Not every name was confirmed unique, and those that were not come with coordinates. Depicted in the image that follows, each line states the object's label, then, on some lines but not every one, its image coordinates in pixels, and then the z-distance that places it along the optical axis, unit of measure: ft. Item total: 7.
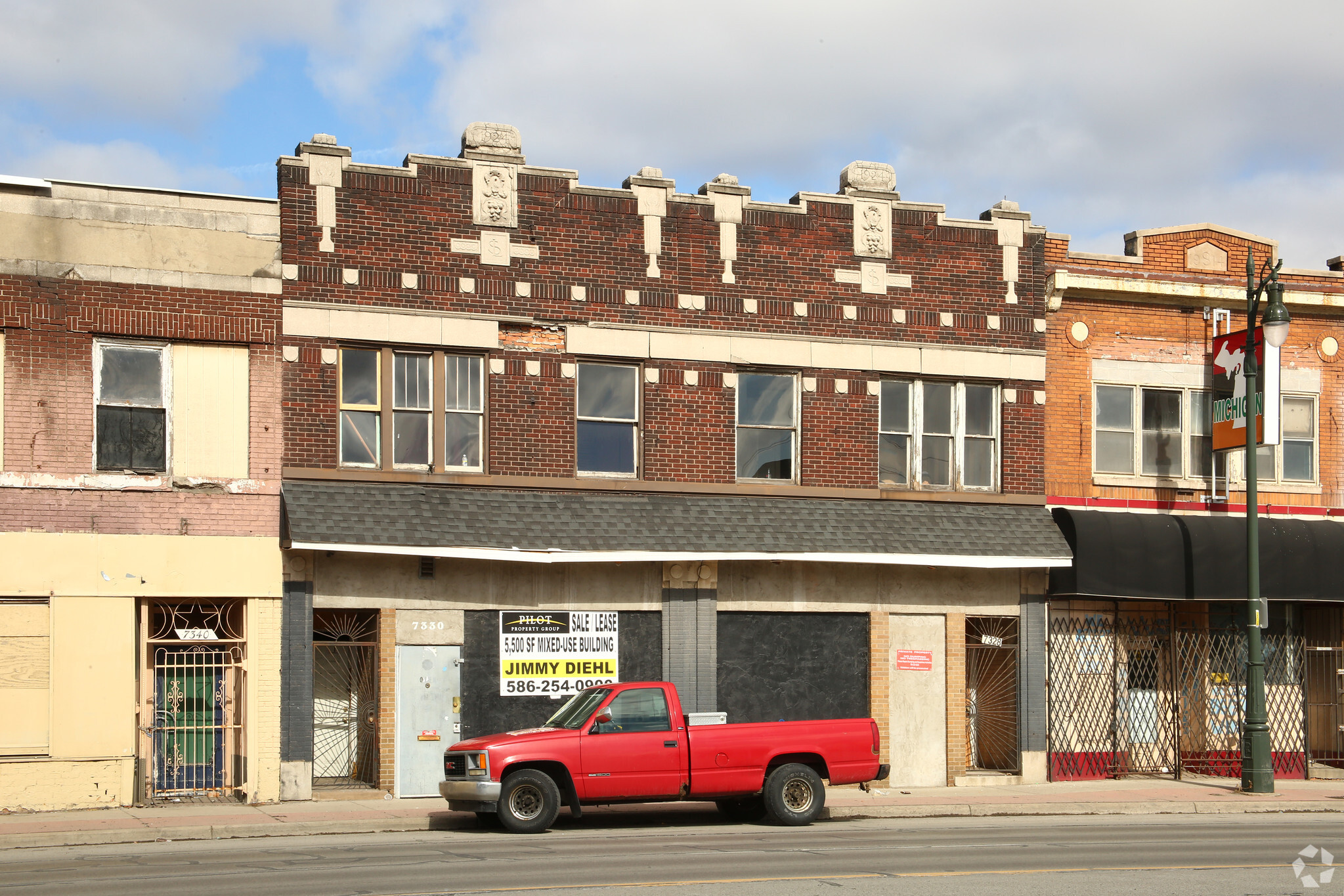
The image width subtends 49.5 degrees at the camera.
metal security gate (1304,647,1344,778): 81.51
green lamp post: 71.41
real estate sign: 67.10
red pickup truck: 53.57
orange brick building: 76.23
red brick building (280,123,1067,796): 65.31
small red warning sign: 73.56
